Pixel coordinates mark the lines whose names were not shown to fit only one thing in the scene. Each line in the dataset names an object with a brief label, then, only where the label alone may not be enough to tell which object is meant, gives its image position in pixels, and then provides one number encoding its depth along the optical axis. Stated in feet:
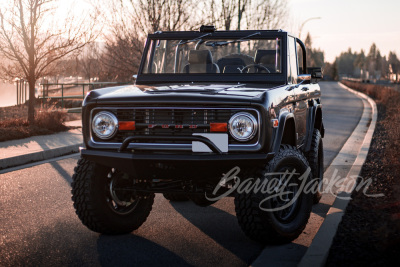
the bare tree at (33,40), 51.31
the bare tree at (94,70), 180.42
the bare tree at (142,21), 77.00
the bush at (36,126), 45.85
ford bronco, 16.85
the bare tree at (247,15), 90.63
